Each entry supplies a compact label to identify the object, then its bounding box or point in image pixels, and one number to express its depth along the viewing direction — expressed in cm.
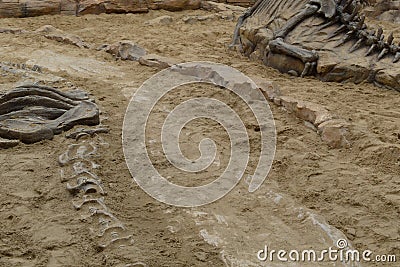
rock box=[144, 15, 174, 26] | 844
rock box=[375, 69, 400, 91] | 508
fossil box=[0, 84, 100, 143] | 377
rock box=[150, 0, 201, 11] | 950
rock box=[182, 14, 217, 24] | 870
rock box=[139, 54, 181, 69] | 585
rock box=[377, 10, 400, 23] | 926
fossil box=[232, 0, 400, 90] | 535
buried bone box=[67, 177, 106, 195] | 307
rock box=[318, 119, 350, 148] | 393
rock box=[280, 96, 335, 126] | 424
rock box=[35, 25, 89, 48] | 699
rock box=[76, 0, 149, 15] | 900
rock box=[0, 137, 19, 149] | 362
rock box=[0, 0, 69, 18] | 852
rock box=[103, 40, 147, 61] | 631
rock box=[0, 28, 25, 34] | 743
